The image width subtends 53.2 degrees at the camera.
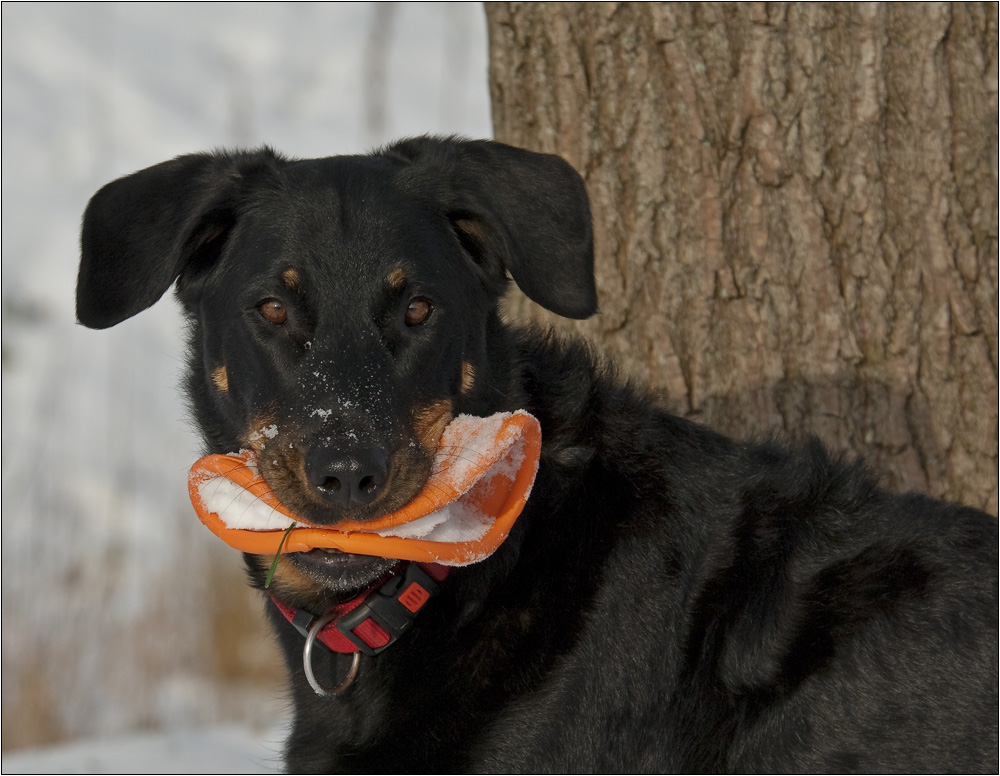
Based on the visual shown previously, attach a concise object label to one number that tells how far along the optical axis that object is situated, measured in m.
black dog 2.55
